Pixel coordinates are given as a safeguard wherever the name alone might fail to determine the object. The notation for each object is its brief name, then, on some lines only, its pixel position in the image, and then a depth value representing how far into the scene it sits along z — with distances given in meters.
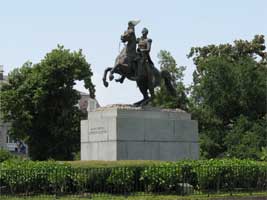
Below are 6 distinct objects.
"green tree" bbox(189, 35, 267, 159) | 48.34
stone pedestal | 25.59
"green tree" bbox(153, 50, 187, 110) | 48.35
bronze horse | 26.62
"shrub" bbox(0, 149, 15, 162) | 33.25
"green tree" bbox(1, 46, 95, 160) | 54.28
